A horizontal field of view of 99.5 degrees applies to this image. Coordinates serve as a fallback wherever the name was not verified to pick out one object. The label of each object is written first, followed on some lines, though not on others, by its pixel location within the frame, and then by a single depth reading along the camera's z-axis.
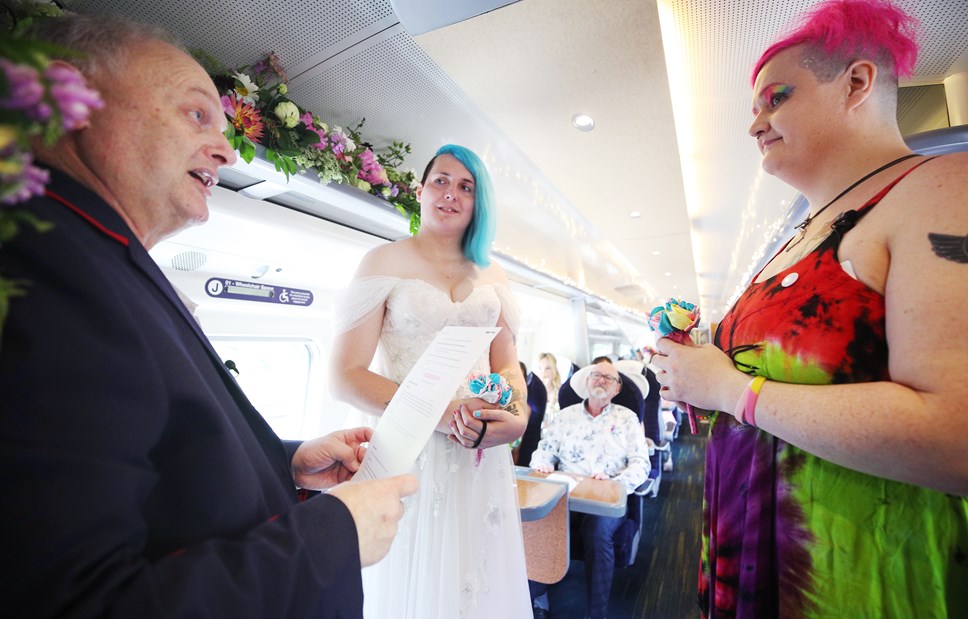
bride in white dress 1.44
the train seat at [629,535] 3.60
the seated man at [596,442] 3.68
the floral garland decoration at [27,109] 0.33
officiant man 0.43
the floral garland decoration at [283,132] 1.69
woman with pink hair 0.69
